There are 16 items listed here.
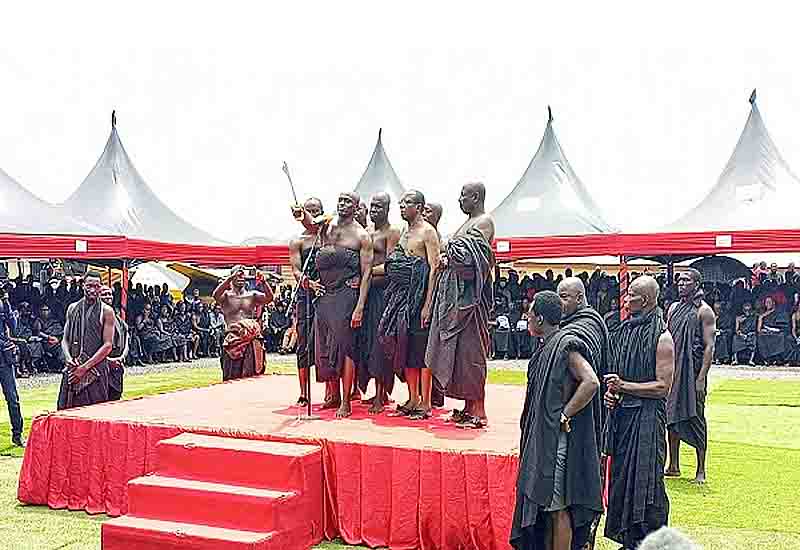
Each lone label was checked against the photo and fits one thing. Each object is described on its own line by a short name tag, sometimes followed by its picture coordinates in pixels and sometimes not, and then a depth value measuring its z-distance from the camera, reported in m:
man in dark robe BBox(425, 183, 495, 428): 6.00
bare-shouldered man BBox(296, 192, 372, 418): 6.73
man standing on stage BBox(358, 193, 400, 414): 6.91
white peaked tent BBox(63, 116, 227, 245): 22.97
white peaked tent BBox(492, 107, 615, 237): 21.70
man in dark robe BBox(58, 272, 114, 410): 7.11
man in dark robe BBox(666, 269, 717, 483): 7.10
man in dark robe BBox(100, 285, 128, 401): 7.45
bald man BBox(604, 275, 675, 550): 5.00
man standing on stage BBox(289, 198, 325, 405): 6.98
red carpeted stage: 5.23
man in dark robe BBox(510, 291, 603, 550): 4.06
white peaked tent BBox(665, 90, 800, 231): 19.62
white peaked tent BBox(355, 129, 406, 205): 26.34
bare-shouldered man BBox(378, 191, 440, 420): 6.54
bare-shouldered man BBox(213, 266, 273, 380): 9.05
